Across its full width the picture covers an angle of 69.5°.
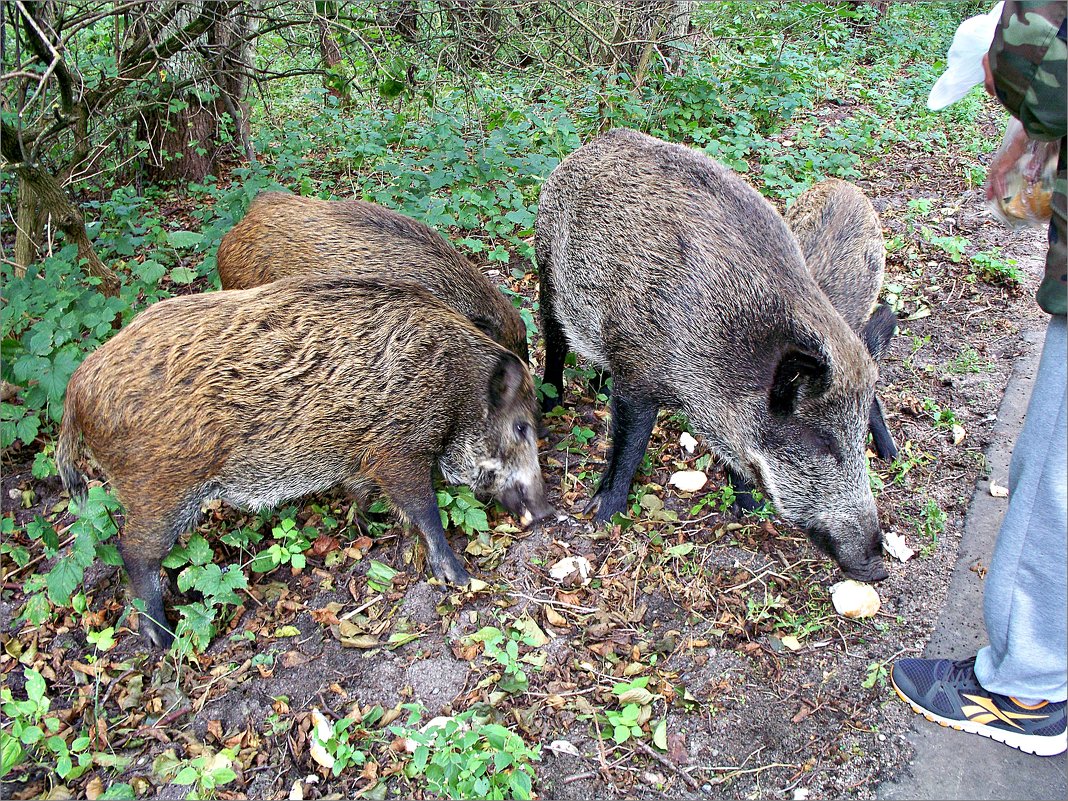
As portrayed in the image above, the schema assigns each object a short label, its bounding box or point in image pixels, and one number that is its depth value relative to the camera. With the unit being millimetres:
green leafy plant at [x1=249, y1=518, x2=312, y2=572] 3320
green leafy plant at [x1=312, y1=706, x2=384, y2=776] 2602
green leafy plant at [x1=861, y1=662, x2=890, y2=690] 2744
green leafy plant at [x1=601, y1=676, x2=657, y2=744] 2633
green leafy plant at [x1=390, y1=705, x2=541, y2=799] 2416
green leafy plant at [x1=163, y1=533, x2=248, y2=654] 3059
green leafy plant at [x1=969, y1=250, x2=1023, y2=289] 5059
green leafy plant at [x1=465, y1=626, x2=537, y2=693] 2854
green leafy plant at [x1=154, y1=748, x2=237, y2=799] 2469
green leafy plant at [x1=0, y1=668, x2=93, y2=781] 2578
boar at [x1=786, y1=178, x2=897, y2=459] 3980
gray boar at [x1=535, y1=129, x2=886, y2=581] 3053
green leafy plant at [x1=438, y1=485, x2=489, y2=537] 3539
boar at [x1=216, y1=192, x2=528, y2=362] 4332
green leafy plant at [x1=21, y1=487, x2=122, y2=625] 2887
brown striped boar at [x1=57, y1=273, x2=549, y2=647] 3070
